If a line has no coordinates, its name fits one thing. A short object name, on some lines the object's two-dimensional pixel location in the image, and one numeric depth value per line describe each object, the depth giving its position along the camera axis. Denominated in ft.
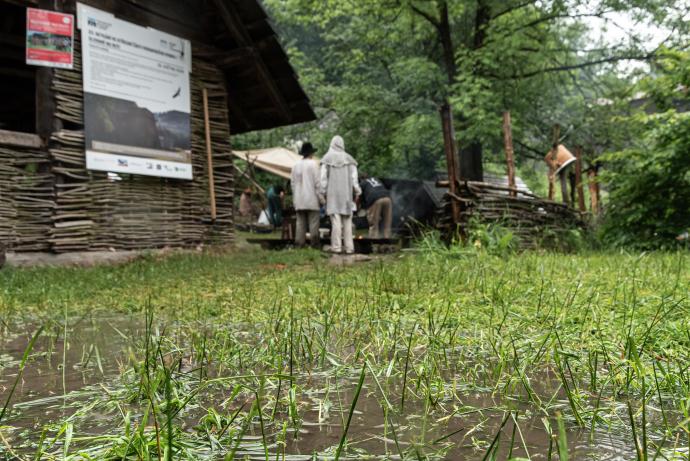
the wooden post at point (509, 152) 28.27
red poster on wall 21.77
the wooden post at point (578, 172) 35.81
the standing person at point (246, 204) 66.90
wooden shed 22.41
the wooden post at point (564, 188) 35.15
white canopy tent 61.27
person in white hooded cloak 31.89
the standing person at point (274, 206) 61.67
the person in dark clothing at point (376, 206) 41.86
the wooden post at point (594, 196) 40.55
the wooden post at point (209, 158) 29.78
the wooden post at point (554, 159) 34.01
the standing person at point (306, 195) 33.81
